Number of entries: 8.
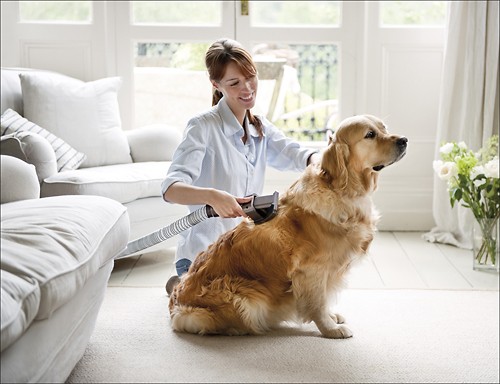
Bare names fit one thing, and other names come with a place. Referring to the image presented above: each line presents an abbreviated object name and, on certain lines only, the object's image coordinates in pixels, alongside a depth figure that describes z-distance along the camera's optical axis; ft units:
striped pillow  12.23
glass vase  12.42
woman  8.94
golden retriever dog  8.30
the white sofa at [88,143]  11.31
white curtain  13.79
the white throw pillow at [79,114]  13.01
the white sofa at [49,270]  5.59
